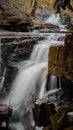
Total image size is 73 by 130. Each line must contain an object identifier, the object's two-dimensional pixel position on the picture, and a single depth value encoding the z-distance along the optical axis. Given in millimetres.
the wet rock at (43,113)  4206
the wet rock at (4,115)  4858
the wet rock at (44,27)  12632
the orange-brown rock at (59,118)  3623
